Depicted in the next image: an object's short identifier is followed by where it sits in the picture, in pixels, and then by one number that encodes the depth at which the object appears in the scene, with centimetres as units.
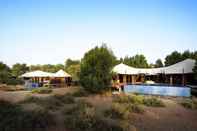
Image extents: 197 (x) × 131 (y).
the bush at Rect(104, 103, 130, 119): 821
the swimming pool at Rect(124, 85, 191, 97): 1566
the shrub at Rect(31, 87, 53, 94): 1852
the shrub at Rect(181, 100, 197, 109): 1089
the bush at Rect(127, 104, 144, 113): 942
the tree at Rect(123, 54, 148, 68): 4666
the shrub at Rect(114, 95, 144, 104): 1188
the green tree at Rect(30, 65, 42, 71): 6484
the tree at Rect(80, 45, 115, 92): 1532
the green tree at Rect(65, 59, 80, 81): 3671
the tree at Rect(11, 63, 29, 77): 5316
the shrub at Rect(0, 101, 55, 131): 648
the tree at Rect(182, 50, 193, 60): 3908
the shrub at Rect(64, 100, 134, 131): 654
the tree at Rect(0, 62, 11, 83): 3180
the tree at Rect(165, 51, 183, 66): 4127
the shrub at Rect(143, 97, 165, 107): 1135
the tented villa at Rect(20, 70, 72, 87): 2630
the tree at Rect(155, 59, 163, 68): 5054
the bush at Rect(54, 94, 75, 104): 1177
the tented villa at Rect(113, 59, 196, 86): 2479
